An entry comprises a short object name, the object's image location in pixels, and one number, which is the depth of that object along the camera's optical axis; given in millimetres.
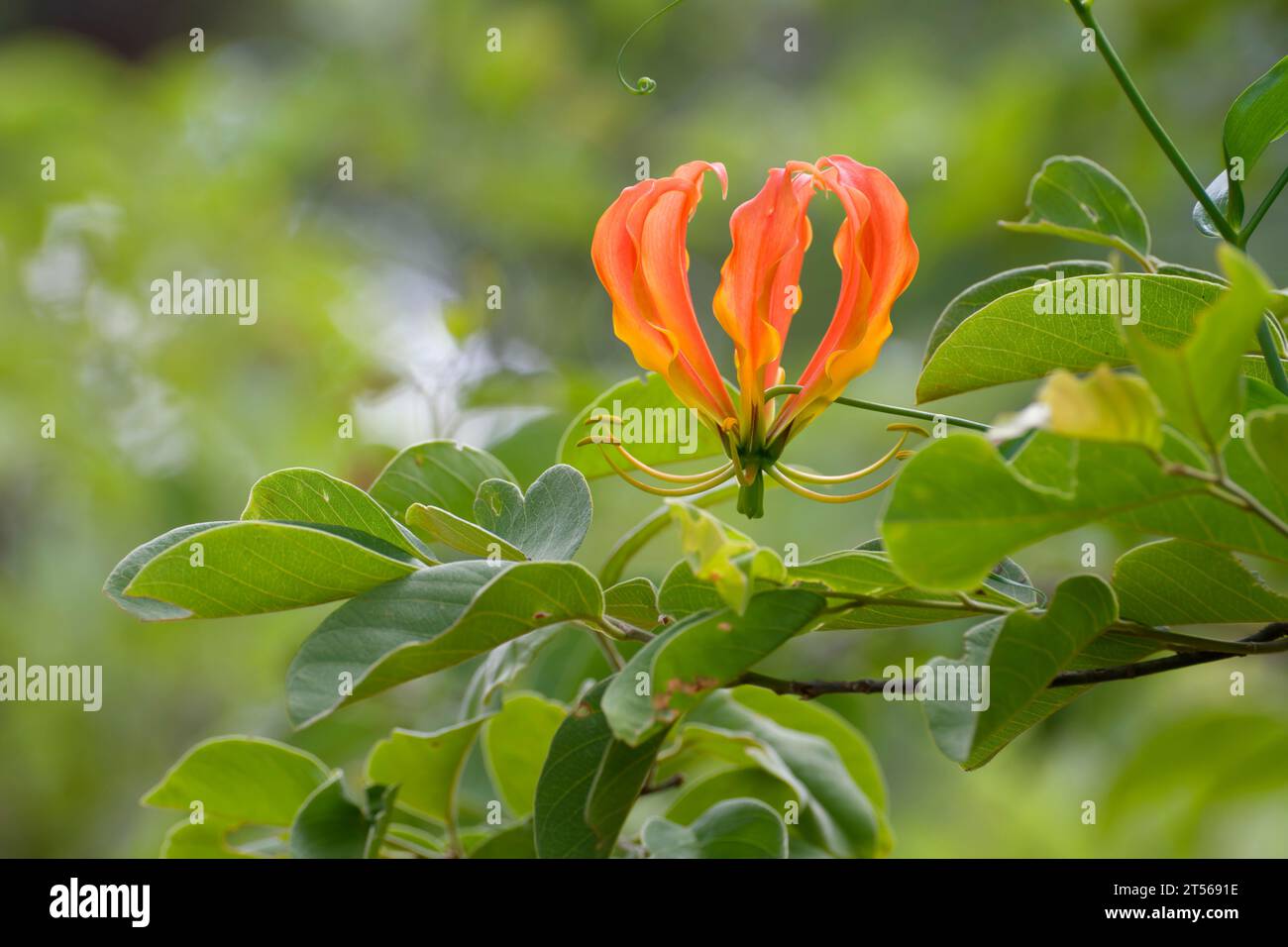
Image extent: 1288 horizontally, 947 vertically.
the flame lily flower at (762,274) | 1356
